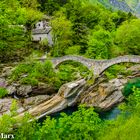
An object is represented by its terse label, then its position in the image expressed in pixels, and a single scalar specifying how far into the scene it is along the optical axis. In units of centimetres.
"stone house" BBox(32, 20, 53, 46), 3258
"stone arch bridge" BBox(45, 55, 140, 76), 2555
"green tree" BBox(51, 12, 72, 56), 3088
